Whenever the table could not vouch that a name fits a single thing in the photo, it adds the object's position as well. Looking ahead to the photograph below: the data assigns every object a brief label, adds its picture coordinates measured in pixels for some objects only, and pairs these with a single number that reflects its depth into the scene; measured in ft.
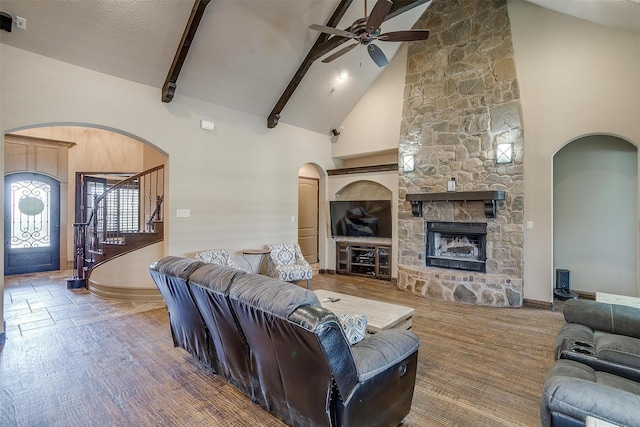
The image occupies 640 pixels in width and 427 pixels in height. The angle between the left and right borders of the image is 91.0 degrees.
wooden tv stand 21.83
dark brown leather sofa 5.20
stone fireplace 16.29
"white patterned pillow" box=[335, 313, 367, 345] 6.39
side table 18.93
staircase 16.90
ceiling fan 11.37
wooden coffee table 9.41
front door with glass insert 22.39
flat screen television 21.85
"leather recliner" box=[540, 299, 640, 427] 3.96
